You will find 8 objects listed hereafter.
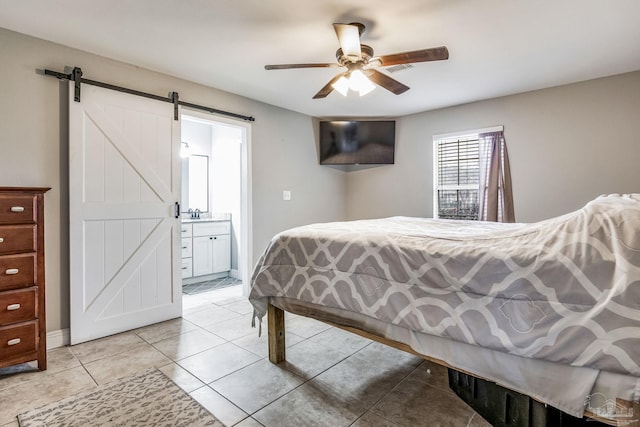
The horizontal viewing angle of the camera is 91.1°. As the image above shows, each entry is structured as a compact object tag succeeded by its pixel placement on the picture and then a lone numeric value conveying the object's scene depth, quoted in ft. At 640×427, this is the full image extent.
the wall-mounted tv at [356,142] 15.24
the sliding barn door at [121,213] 8.50
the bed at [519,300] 3.17
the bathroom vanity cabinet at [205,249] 14.62
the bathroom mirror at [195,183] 16.49
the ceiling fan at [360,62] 6.48
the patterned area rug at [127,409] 5.27
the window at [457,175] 13.24
